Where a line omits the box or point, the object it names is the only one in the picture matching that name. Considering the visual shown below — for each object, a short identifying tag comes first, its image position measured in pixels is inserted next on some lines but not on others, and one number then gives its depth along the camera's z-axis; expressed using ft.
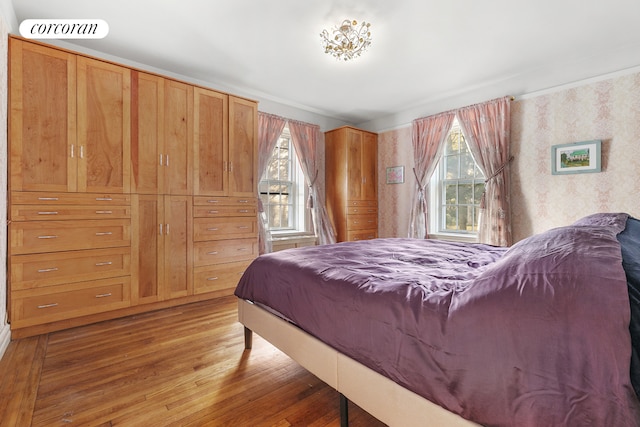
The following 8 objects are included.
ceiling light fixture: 8.44
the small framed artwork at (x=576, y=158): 10.29
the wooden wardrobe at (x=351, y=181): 15.72
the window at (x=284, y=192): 14.80
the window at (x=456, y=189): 13.65
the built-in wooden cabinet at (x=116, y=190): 7.73
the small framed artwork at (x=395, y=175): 16.02
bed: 2.38
